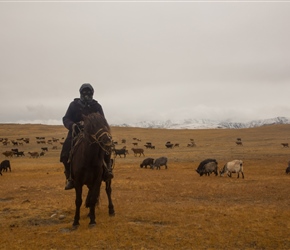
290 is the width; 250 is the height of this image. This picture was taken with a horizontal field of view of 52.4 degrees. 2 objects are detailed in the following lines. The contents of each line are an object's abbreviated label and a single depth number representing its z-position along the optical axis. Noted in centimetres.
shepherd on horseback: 886
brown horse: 752
